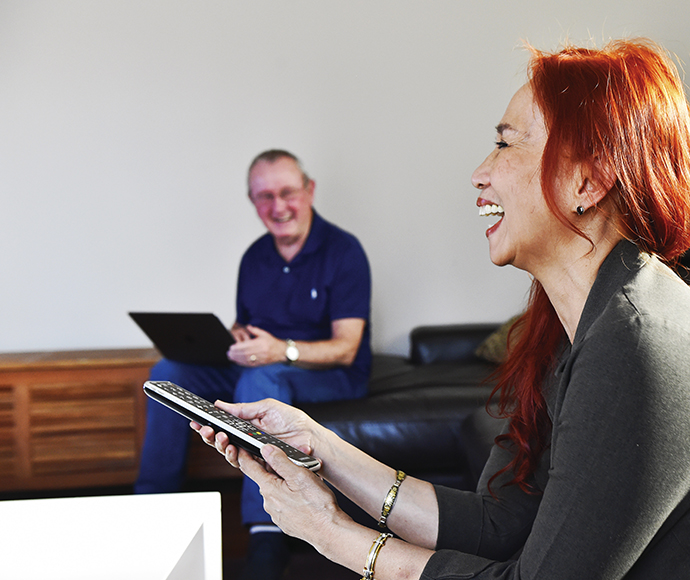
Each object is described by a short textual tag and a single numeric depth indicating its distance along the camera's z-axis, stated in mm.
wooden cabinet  2600
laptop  2188
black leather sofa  2129
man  2215
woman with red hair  693
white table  942
